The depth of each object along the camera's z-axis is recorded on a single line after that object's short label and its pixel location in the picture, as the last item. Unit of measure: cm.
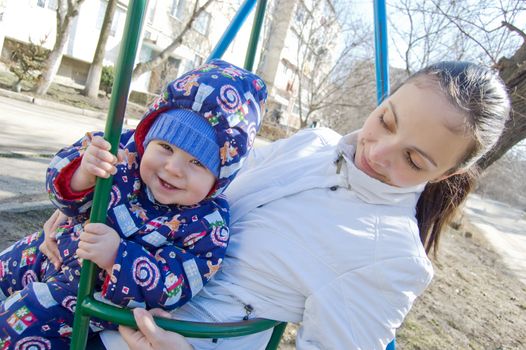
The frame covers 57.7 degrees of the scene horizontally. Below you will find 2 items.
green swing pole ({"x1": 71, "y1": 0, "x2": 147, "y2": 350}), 91
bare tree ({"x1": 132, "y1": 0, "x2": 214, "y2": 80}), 1326
